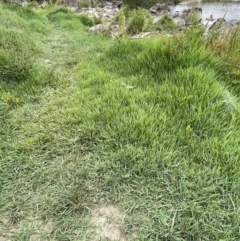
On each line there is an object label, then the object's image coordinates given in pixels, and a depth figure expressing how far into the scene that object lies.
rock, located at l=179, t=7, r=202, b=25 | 10.73
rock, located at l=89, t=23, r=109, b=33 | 5.95
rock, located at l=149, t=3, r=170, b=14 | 14.23
